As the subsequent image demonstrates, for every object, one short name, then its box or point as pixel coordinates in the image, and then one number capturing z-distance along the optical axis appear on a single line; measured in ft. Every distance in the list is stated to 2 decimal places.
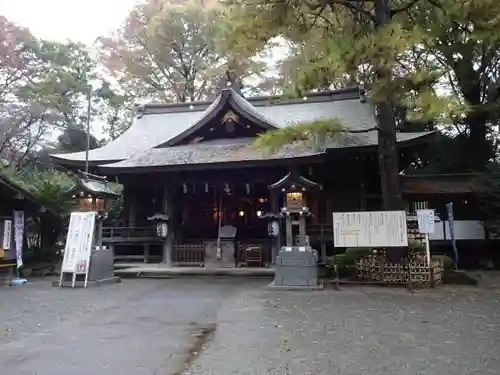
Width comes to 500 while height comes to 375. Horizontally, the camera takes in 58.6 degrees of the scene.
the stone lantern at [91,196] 40.16
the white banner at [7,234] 41.88
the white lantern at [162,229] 48.78
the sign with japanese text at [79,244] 37.70
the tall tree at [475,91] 63.58
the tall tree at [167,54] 84.17
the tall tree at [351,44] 27.45
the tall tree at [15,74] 73.61
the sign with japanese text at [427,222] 34.50
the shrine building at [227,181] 46.09
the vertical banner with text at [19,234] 43.32
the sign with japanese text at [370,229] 34.17
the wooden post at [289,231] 36.17
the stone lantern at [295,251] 34.76
